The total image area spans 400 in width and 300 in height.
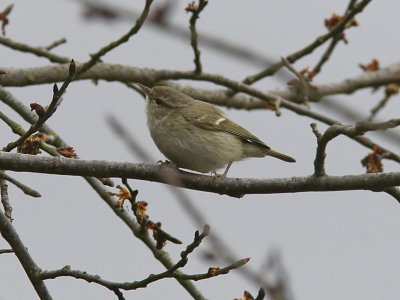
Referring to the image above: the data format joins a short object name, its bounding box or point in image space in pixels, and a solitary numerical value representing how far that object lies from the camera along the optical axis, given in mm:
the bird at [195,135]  10375
